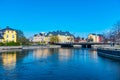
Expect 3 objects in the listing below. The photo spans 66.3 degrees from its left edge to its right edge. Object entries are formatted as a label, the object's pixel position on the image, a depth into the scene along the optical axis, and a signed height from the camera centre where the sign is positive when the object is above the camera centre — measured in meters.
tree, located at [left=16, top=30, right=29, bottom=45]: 61.01 +1.91
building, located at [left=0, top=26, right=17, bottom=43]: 57.46 +4.40
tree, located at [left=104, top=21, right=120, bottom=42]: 44.75 +3.49
